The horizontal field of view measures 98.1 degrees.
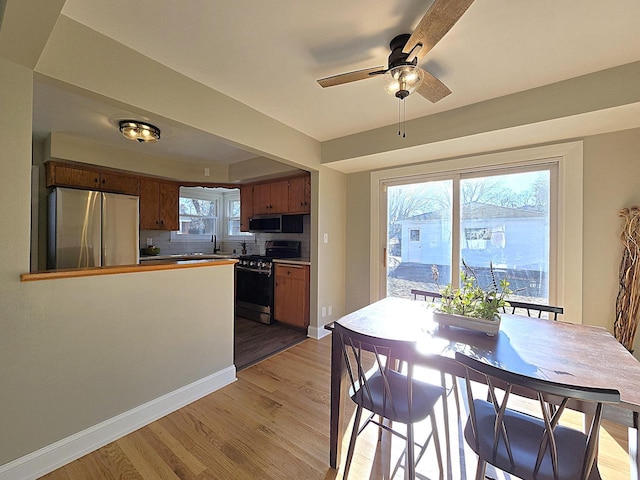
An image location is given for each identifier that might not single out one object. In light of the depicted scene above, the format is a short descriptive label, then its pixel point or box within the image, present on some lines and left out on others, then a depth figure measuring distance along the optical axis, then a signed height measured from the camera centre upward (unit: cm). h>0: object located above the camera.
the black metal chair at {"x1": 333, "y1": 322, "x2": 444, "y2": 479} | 125 -81
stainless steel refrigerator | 326 +9
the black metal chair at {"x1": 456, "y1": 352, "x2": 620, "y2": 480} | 88 -81
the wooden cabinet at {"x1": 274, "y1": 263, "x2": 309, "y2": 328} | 371 -78
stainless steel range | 409 -65
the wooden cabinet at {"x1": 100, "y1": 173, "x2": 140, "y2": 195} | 387 +78
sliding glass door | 278 +12
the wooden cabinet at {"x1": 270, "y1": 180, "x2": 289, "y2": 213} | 423 +65
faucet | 580 -9
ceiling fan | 122 +102
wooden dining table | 105 -53
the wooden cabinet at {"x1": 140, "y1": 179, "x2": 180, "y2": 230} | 431 +52
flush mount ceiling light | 292 +114
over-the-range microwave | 436 +24
